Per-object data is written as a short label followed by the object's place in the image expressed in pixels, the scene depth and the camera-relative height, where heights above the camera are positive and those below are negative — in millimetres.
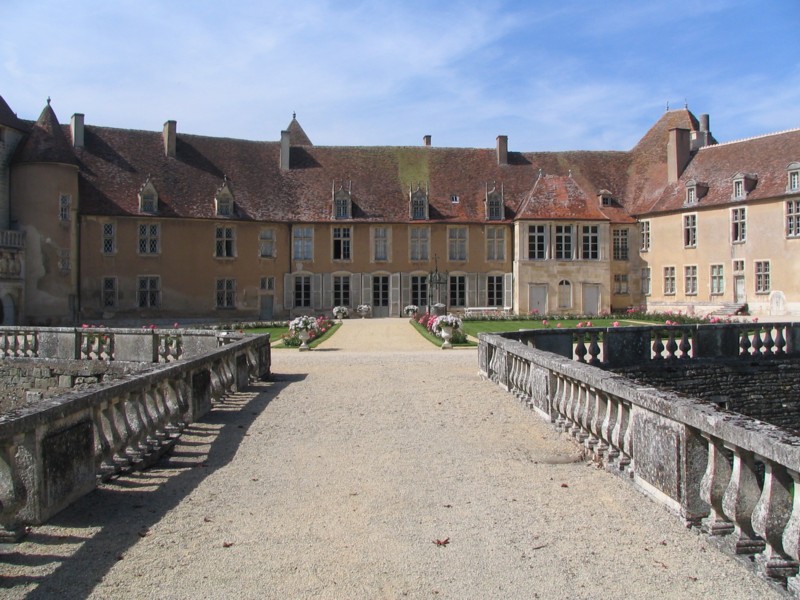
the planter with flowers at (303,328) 20969 -787
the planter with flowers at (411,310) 36091 -475
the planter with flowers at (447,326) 21006 -753
